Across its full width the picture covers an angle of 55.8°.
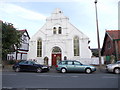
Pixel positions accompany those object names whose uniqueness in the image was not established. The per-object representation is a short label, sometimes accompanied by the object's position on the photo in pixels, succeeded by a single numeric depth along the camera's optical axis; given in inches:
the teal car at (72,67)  518.0
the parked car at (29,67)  555.2
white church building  804.0
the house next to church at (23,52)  1058.3
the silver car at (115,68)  515.2
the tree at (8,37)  734.4
